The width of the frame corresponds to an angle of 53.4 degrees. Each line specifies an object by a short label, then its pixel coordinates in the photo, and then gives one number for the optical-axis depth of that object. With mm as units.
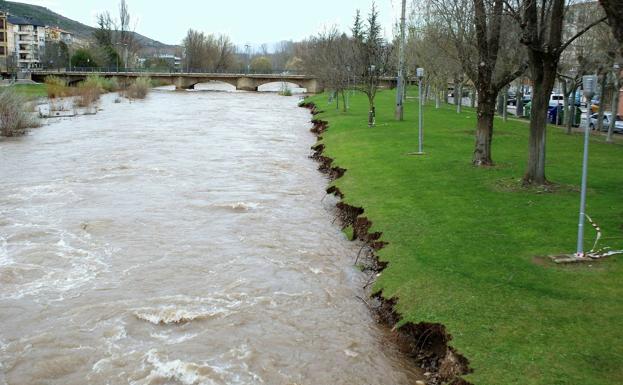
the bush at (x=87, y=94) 60553
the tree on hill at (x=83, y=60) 124562
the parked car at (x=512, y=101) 65875
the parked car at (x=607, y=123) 37734
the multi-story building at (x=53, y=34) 169750
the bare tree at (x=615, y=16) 8805
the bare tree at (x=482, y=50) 18891
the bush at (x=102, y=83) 78019
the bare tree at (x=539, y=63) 16000
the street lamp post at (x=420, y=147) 24594
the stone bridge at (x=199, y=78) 104688
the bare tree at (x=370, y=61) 40000
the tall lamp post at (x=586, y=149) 10758
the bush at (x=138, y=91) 79438
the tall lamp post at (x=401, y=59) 37750
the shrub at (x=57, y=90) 71438
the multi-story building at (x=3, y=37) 131250
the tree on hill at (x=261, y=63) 173350
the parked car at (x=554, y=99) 48925
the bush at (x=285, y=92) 100688
